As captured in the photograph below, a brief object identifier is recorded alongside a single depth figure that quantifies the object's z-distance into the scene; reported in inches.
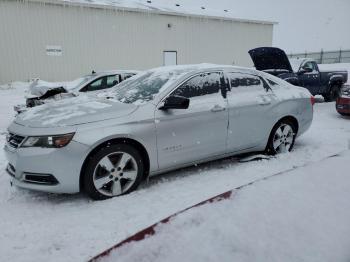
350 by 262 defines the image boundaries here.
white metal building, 585.9
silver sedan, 127.3
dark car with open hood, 350.7
